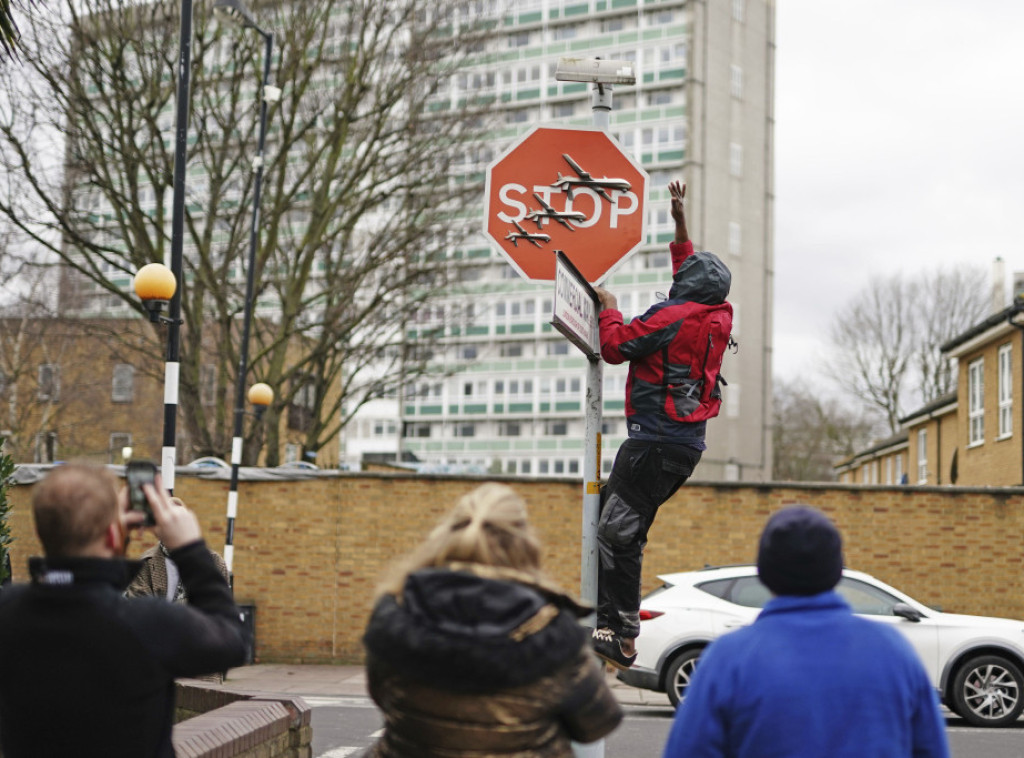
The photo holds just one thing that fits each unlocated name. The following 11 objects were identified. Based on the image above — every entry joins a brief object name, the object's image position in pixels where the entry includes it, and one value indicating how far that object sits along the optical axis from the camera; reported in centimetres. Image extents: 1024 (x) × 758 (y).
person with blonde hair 263
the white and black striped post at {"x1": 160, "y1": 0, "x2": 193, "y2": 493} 1304
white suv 1227
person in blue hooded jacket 280
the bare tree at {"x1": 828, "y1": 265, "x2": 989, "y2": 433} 5606
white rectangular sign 418
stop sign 497
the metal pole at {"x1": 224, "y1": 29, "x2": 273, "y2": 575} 2035
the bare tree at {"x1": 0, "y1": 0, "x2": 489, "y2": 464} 2353
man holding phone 282
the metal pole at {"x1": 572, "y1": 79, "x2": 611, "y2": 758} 462
